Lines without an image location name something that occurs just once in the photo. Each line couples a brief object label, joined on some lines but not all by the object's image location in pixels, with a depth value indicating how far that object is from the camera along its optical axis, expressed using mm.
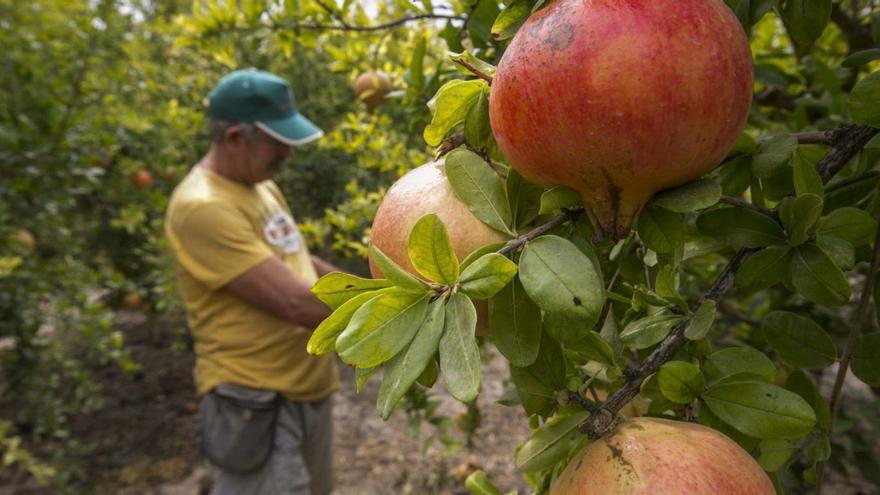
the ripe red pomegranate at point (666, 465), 461
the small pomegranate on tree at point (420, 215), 566
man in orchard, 2082
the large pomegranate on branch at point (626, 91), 434
